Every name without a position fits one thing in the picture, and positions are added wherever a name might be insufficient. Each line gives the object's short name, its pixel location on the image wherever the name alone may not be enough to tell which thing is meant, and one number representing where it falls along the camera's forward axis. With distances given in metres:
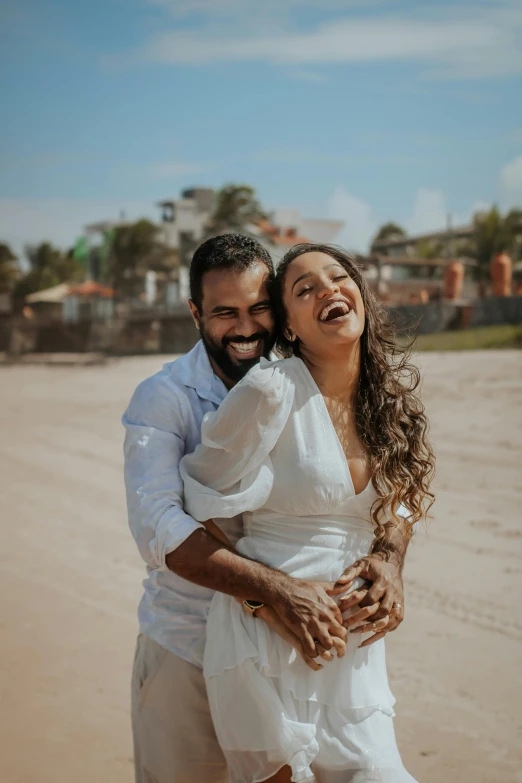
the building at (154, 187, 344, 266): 61.47
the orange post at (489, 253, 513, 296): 25.00
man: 2.47
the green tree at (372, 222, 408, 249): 81.56
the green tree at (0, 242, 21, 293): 75.19
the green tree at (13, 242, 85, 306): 82.38
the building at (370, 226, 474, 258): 51.21
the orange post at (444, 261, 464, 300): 26.78
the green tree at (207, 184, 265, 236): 44.62
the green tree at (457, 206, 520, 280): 43.62
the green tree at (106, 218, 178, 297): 56.88
